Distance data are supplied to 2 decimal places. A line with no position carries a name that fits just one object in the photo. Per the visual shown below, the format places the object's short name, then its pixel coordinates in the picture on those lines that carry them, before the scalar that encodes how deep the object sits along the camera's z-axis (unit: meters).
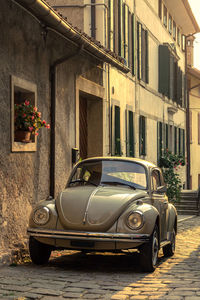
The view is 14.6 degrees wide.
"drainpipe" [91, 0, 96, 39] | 18.66
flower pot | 11.79
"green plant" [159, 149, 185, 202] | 26.08
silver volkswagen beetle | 9.80
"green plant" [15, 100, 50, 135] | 11.76
